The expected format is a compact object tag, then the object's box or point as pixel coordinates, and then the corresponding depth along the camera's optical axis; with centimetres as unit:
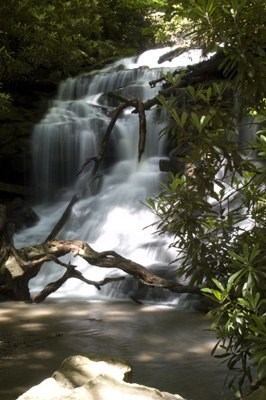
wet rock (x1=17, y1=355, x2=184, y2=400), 257
